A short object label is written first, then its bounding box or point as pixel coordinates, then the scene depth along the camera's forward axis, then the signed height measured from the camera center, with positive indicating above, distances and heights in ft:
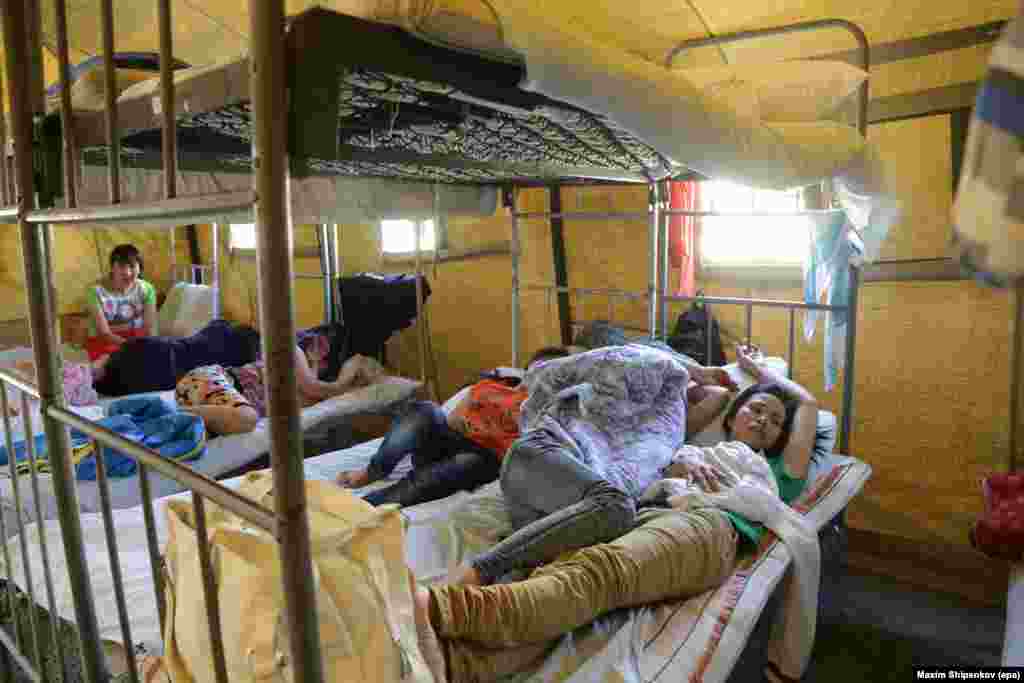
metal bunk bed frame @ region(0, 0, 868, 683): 2.25 -0.08
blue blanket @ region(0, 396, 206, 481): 7.86 -2.15
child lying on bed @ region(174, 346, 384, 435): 9.84 -2.05
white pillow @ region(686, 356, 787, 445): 8.15 -2.04
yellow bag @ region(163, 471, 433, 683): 2.73 -1.45
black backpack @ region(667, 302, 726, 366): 10.46 -1.25
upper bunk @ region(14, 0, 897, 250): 3.02 +1.07
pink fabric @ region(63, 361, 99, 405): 10.61 -1.88
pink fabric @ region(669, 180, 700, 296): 10.80 +0.40
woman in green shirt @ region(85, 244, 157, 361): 13.44 -0.79
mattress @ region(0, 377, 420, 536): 7.24 -2.55
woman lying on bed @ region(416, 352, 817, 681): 4.27 -2.37
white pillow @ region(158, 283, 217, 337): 15.62 -1.01
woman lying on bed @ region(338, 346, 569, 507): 7.51 -2.24
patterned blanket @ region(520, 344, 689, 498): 6.91 -1.70
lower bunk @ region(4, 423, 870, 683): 4.54 -2.71
